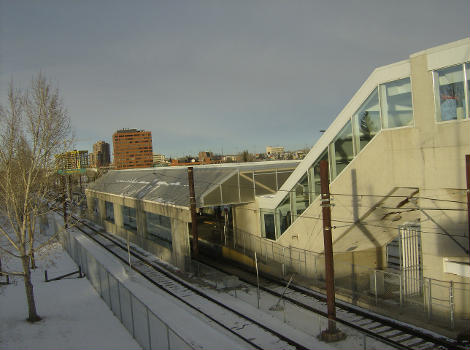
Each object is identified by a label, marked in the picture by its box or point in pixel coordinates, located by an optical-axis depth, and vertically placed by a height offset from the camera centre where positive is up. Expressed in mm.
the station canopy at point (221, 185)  25297 -1169
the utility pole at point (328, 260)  13398 -3475
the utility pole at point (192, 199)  23016 -1766
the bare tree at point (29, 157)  17375 +1071
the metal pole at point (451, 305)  13102 -5169
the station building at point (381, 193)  13688 -1563
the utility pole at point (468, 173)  11188 -620
